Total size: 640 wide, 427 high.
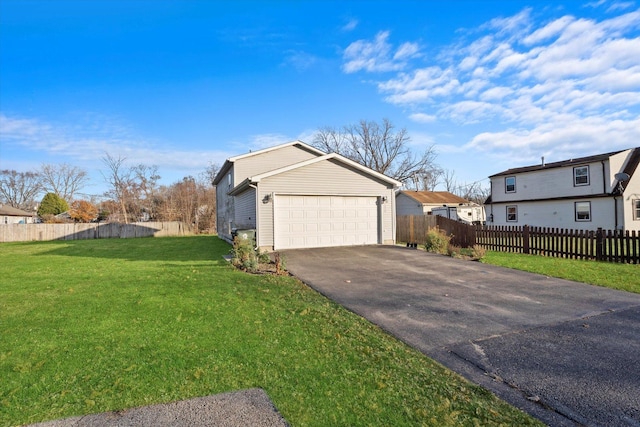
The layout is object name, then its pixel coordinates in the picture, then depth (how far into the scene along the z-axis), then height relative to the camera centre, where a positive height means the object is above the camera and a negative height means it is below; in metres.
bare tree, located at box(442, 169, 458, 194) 56.41 +6.33
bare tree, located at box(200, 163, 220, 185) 37.56 +5.64
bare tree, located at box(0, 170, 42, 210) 47.56 +5.31
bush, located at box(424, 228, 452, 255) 12.58 -0.98
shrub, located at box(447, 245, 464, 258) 11.78 -1.28
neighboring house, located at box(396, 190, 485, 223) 30.34 +1.21
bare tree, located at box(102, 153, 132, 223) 36.09 +4.84
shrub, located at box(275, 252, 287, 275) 8.61 -1.25
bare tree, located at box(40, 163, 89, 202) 44.41 +6.06
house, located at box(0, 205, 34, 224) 36.19 +0.95
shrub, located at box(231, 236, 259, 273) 8.83 -1.02
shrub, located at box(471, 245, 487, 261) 11.27 -1.26
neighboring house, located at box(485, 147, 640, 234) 19.66 +1.52
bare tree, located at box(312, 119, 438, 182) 40.88 +9.12
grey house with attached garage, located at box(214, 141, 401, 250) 12.69 +0.61
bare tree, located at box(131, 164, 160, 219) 36.88 +3.62
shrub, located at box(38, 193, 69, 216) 40.88 +2.29
